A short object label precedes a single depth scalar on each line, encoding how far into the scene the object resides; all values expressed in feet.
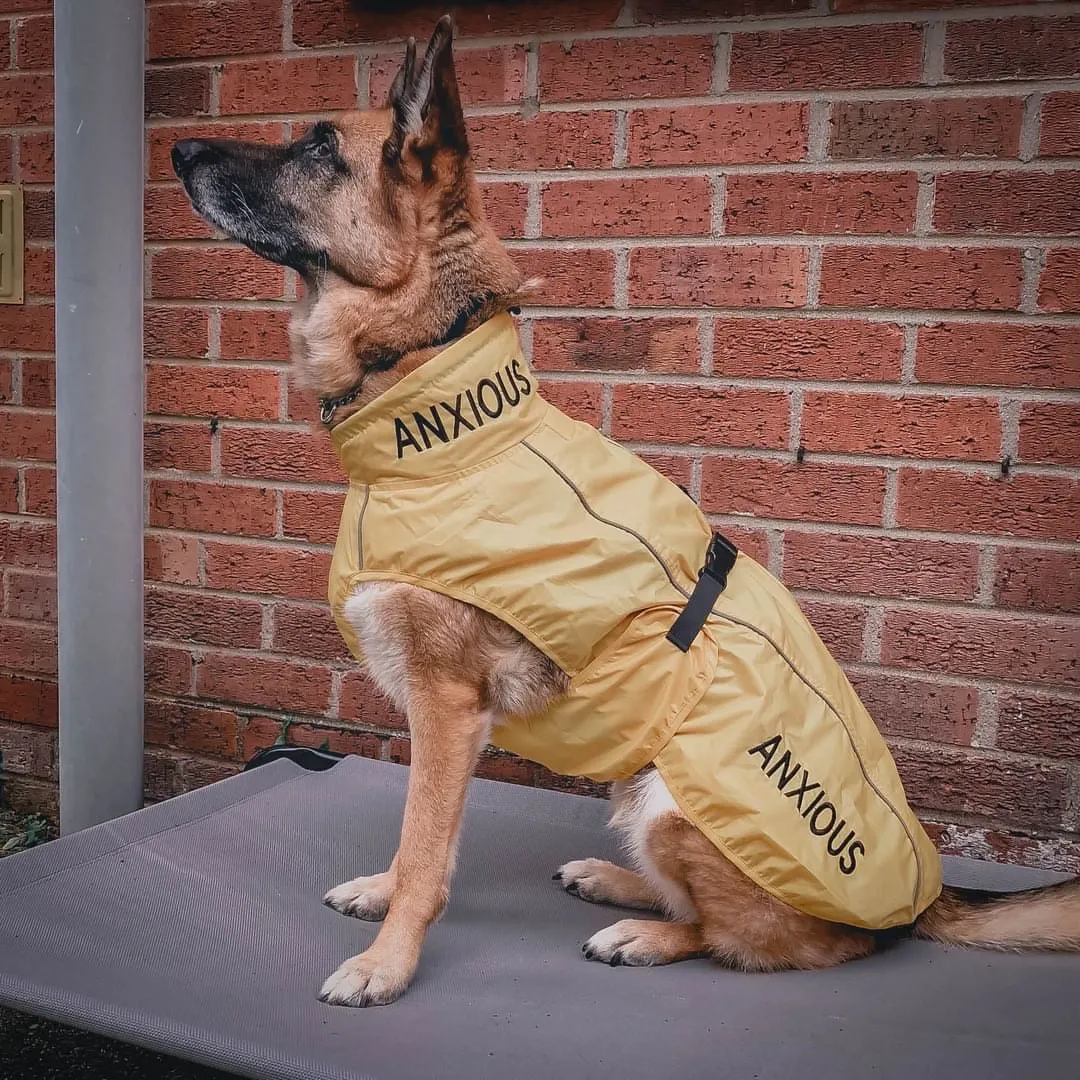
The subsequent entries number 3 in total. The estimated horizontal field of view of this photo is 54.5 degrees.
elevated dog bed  4.57
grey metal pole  7.59
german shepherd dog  5.36
